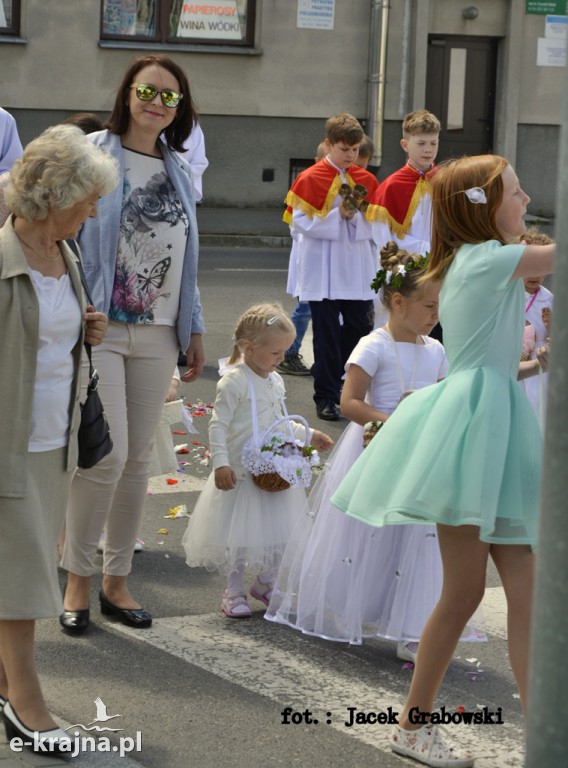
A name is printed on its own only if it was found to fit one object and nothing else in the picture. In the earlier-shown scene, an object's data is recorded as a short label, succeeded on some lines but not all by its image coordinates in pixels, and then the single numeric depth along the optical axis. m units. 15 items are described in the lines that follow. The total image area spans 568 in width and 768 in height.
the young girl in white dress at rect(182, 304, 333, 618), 5.70
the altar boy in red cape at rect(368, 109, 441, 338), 10.01
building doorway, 25.59
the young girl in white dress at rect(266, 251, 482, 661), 5.25
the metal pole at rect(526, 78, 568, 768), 2.02
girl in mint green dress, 4.07
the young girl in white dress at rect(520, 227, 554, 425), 6.82
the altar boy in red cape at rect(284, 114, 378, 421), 10.18
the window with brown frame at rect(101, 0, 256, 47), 23.61
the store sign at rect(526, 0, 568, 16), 24.97
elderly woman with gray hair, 4.21
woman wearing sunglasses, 5.38
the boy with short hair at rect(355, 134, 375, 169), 11.19
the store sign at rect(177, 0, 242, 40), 23.73
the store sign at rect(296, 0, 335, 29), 23.89
